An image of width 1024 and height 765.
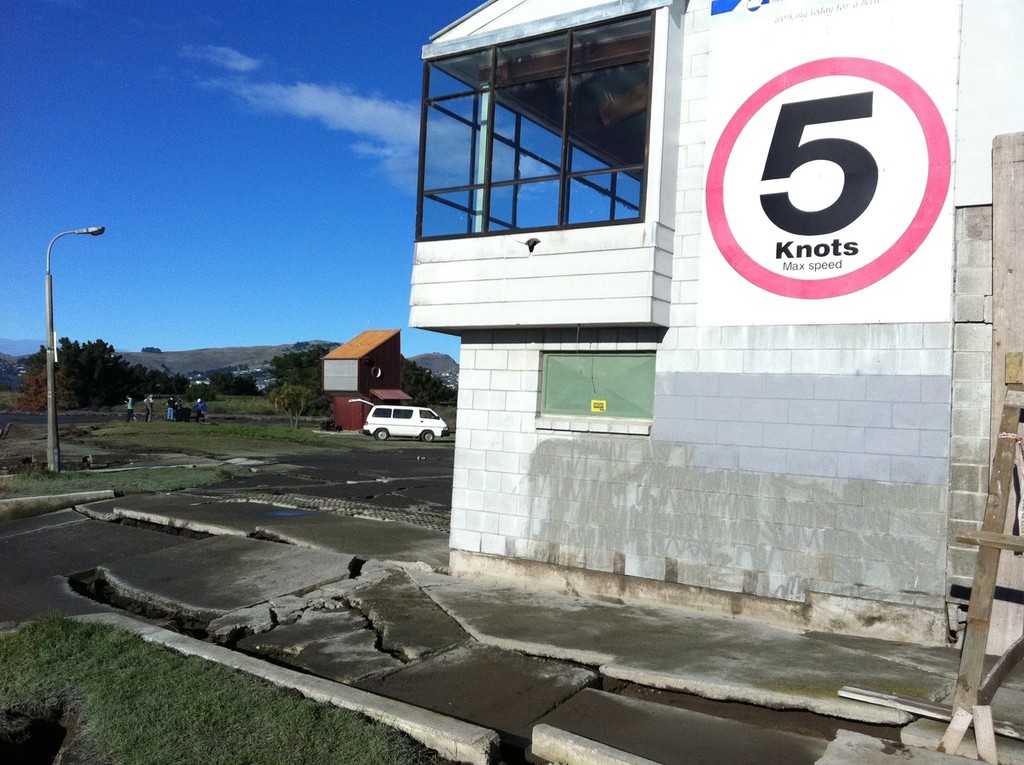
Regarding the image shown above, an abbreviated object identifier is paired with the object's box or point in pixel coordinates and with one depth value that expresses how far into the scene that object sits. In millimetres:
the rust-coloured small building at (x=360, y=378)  43969
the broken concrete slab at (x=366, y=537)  9938
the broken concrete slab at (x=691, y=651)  5508
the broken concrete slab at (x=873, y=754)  4473
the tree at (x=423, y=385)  65938
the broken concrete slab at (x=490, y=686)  5418
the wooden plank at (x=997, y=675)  4465
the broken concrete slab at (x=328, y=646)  6352
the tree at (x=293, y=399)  47594
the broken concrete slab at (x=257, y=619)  7312
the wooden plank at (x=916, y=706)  4586
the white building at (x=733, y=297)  6586
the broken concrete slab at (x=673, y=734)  4719
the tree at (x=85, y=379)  70000
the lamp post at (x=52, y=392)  18797
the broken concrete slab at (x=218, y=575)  8258
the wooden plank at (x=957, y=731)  4527
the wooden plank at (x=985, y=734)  4375
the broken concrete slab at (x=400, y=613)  6824
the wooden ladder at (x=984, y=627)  4414
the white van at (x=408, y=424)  38406
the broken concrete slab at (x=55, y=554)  8336
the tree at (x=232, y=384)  89438
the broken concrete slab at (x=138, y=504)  13016
